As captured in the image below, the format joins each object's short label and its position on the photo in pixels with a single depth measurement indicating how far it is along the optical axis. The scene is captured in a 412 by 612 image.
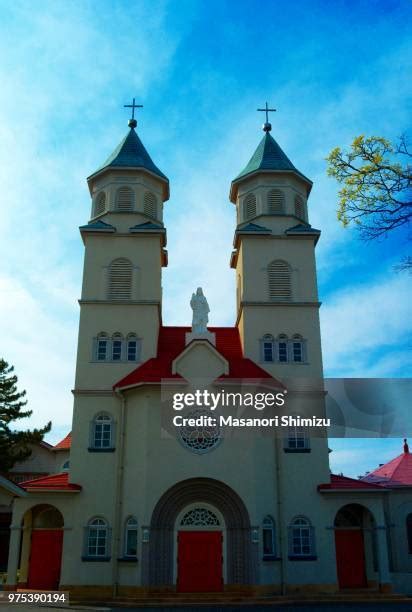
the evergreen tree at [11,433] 34.19
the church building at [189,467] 23.86
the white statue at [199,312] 28.73
